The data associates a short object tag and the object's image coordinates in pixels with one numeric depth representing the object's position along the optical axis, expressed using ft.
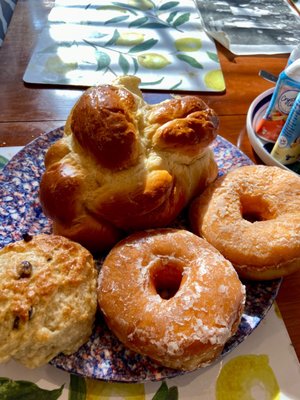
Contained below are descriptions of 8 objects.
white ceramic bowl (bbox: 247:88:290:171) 1.23
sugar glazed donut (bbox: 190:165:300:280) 0.88
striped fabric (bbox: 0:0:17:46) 1.61
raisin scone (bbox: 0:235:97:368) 0.71
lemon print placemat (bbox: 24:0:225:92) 1.49
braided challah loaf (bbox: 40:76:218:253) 0.88
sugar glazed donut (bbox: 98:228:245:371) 0.73
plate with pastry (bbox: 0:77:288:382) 0.76
